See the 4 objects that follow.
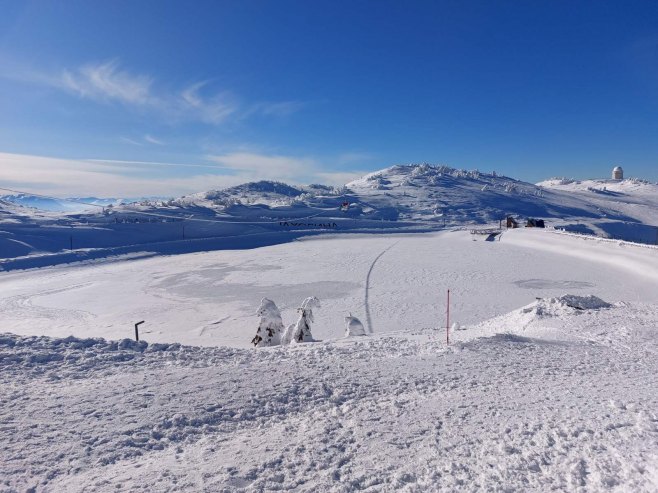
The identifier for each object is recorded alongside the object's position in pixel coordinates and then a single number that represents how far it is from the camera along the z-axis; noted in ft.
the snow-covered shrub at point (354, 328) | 42.86
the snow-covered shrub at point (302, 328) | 40.50
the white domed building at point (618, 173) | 592.19
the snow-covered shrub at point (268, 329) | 41.73
